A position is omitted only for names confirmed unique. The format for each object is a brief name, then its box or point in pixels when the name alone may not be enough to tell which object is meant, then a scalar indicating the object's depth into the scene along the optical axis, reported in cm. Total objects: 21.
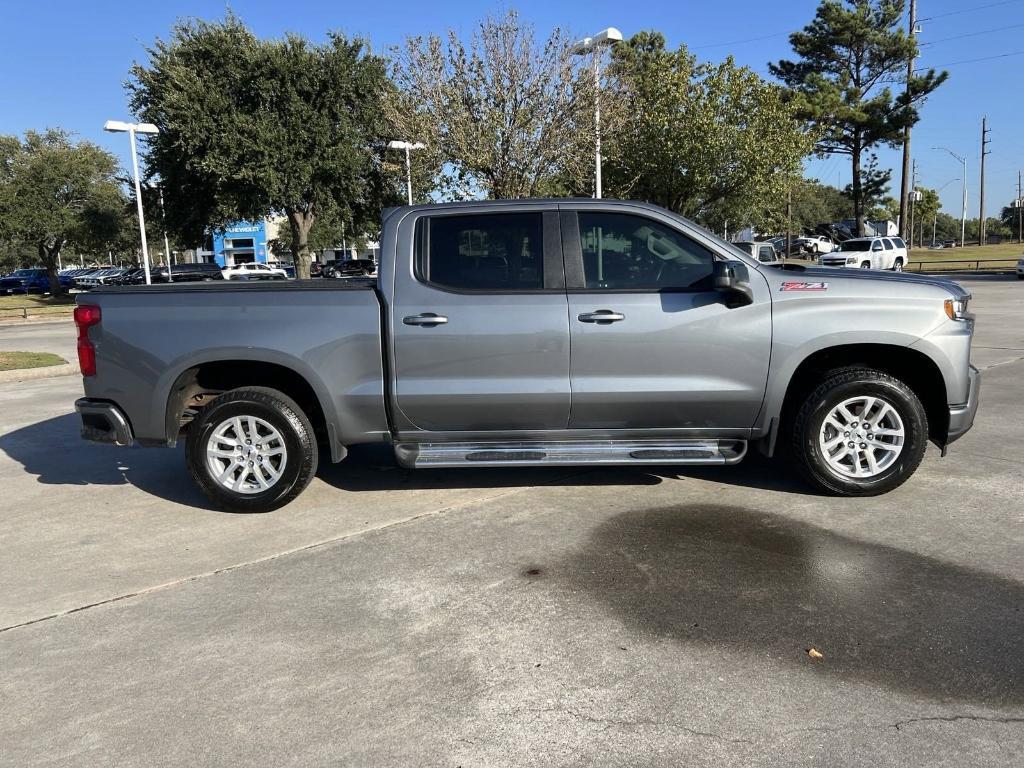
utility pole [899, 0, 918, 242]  4116
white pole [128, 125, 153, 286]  2402
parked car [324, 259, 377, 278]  4674
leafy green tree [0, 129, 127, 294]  3775
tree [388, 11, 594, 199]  1877
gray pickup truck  489
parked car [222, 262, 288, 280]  3731
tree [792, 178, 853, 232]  8488
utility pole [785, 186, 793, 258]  5665
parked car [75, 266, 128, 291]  4621
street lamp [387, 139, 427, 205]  1955
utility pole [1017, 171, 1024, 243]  8398
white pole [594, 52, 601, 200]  1812
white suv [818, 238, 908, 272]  3281
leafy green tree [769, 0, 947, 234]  4091
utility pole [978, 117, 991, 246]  6456
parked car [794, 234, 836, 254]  5987
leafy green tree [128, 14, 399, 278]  2506
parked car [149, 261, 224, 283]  3622
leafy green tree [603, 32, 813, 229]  2812
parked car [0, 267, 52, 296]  4841
